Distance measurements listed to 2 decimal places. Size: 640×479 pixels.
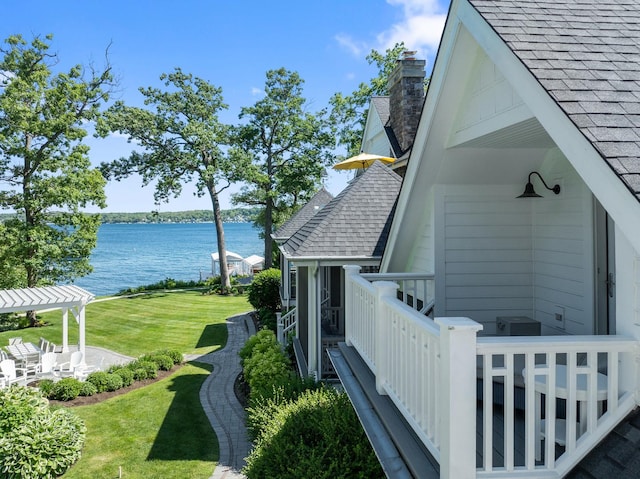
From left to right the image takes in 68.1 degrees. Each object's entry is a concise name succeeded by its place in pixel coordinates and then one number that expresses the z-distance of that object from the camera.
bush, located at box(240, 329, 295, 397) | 10.47
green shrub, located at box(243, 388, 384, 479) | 5.41
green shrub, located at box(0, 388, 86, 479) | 8.32
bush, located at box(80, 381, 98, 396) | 12.73
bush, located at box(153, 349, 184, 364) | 15.37
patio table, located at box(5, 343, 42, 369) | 14.35
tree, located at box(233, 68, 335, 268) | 33.59
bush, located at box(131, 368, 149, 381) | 13.86
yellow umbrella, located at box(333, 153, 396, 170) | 13.45
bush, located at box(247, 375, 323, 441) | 8.02
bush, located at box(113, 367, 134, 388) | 13.49
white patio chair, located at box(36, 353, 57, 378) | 13.99
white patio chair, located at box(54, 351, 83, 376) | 14.06
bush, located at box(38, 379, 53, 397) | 12.60
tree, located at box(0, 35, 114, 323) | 22.08
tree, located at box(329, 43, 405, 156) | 30.98
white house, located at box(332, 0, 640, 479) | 2.74
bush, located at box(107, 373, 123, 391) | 13.11
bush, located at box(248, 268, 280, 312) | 21.95
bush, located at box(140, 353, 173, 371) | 14.78
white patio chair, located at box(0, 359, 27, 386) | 13.16
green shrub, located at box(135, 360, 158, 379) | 14.12
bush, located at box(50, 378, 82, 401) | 12.42
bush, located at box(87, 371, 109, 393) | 13.01
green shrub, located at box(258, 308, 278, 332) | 17.87
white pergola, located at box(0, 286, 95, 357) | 14.23
